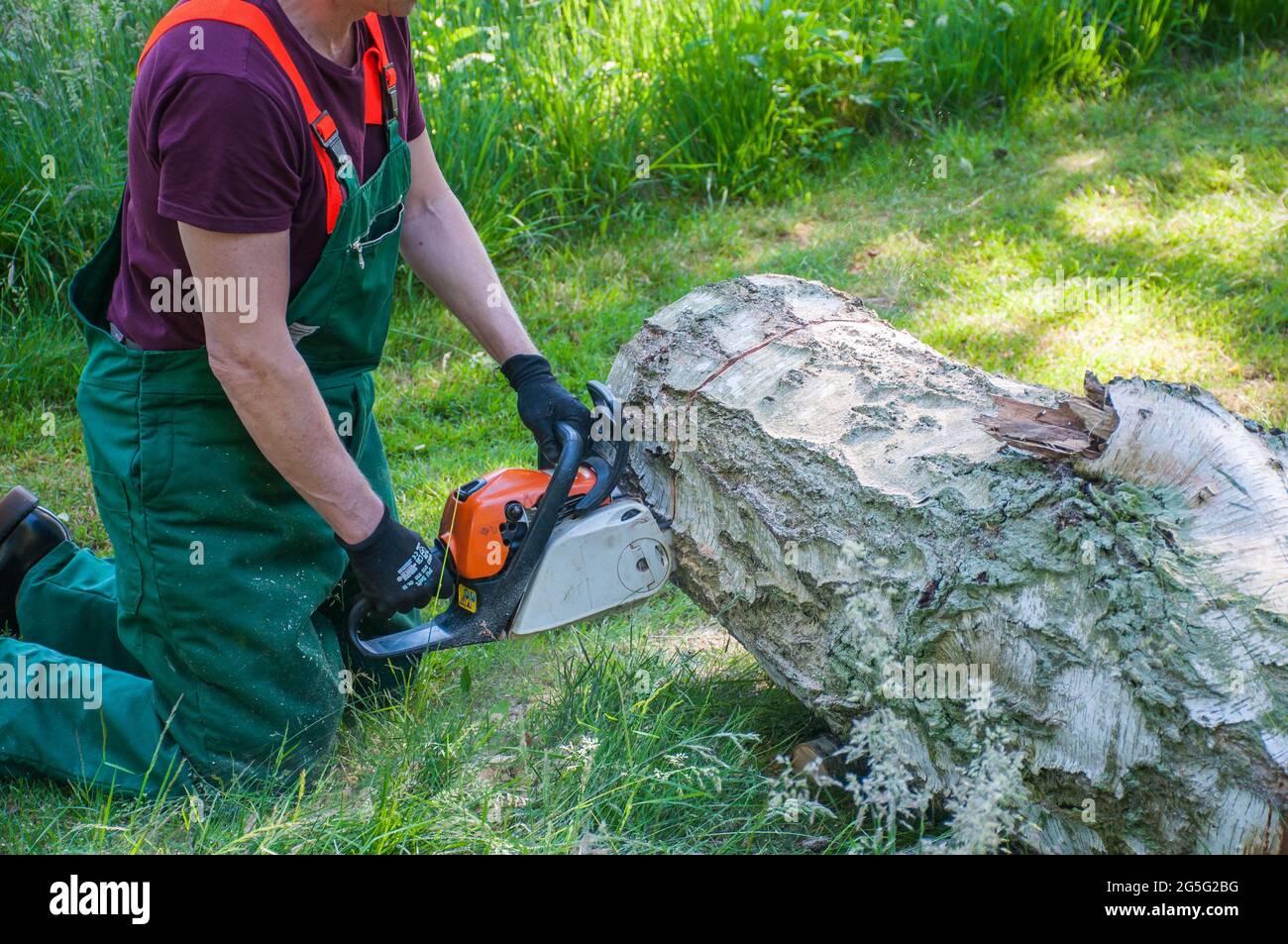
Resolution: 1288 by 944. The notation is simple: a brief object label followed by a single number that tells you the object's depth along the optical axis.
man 2.10
